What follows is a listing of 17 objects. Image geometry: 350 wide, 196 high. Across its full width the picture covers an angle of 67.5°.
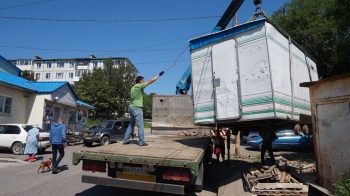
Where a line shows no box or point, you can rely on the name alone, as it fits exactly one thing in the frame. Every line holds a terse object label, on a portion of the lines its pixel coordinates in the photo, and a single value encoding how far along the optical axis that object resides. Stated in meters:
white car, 13.09
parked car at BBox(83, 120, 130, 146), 16.75
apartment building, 74.16
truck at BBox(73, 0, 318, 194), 4.53
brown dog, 8.36
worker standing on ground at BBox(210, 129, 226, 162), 9.30
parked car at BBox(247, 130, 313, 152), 15.33
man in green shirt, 6.50
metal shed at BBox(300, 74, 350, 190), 5.00
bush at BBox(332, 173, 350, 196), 4.41
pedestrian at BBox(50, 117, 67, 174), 8.49
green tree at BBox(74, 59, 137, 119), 45.59
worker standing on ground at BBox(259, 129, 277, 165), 7.31
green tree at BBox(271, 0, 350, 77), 13.44
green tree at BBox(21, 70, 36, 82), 46.28
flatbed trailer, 4.31
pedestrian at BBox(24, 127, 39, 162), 10.83
